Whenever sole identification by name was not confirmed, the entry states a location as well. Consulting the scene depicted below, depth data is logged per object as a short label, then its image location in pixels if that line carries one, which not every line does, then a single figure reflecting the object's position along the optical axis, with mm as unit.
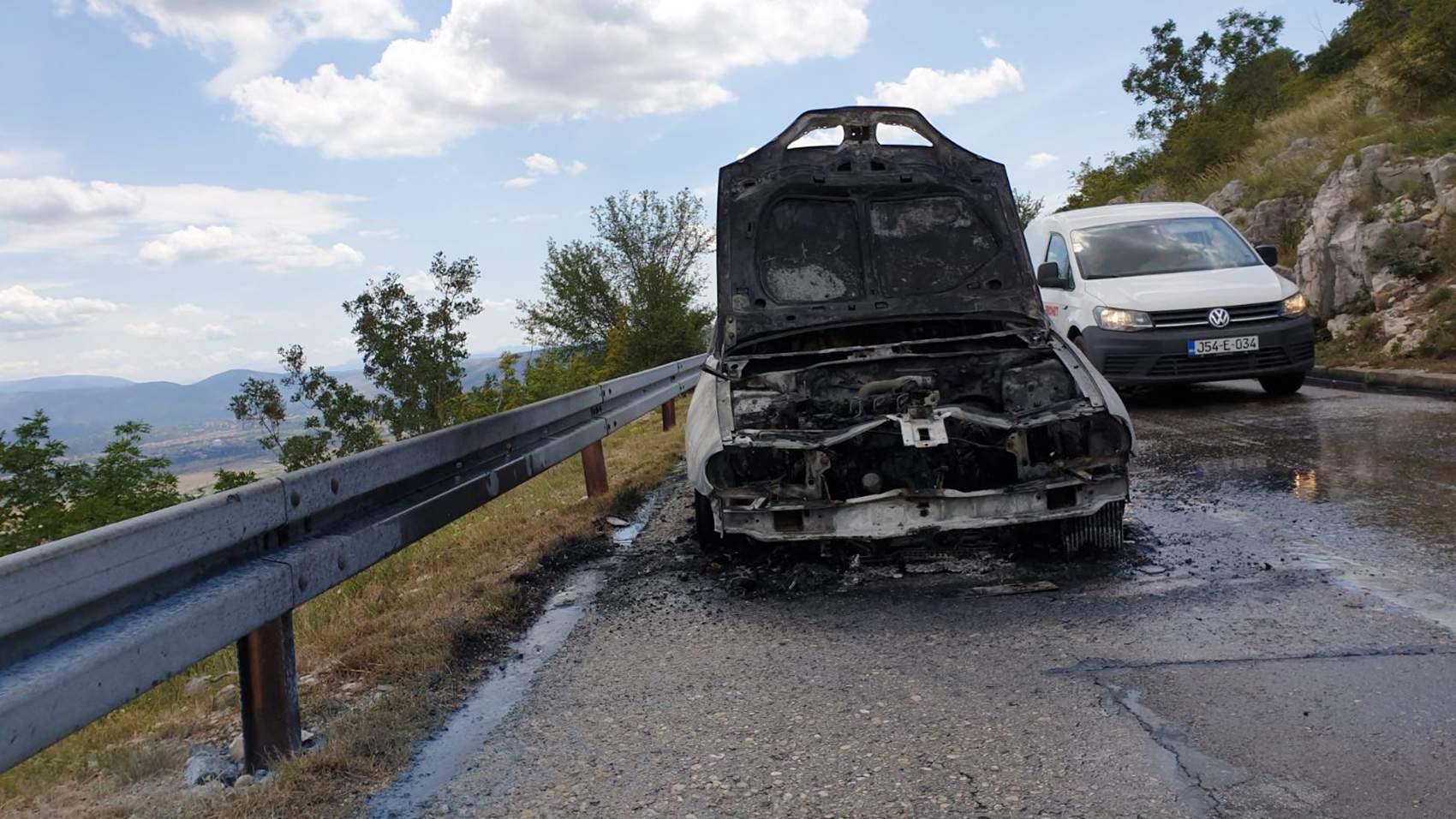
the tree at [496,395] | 57250
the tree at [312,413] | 52312
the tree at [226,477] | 31691
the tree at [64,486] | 31109
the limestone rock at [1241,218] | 20630
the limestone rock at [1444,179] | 14523
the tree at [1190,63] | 37281
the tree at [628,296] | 52719
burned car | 5012
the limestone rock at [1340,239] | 15086
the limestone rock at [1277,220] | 19391
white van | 10188
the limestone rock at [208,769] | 3275
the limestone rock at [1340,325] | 14578
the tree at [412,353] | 59844
